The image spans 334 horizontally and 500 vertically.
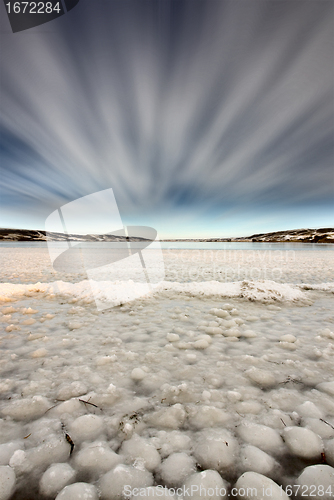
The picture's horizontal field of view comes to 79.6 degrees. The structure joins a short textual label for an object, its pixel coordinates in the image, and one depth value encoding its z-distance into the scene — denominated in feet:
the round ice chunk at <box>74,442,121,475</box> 4.43
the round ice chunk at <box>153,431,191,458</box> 4.92
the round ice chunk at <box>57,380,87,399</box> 6.78
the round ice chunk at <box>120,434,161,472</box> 4.56
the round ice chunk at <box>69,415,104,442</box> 5.27
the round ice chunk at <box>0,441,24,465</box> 4.47
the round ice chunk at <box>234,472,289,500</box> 3.83
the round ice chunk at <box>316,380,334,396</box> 6.86
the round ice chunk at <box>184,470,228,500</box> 3.90
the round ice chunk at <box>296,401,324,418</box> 5.84
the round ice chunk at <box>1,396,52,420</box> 5.95
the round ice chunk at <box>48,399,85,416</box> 6.03
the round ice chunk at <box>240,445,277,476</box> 4.44
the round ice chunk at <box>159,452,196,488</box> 4.21
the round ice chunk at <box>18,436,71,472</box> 4.41
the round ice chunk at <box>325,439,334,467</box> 4.55
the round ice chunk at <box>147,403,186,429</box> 5.71
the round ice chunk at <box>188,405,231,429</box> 5.68
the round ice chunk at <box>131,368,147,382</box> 7.81
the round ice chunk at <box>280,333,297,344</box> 10.92
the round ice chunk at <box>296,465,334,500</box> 3.95
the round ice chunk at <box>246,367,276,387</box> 7.47
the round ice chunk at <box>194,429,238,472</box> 4.55
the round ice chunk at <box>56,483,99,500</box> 3.70
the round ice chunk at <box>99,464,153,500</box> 3.90
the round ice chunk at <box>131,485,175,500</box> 3.75
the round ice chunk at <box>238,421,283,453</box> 4.97
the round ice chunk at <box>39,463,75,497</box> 3.98
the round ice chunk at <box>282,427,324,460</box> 4.77
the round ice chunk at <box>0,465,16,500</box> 3.86
